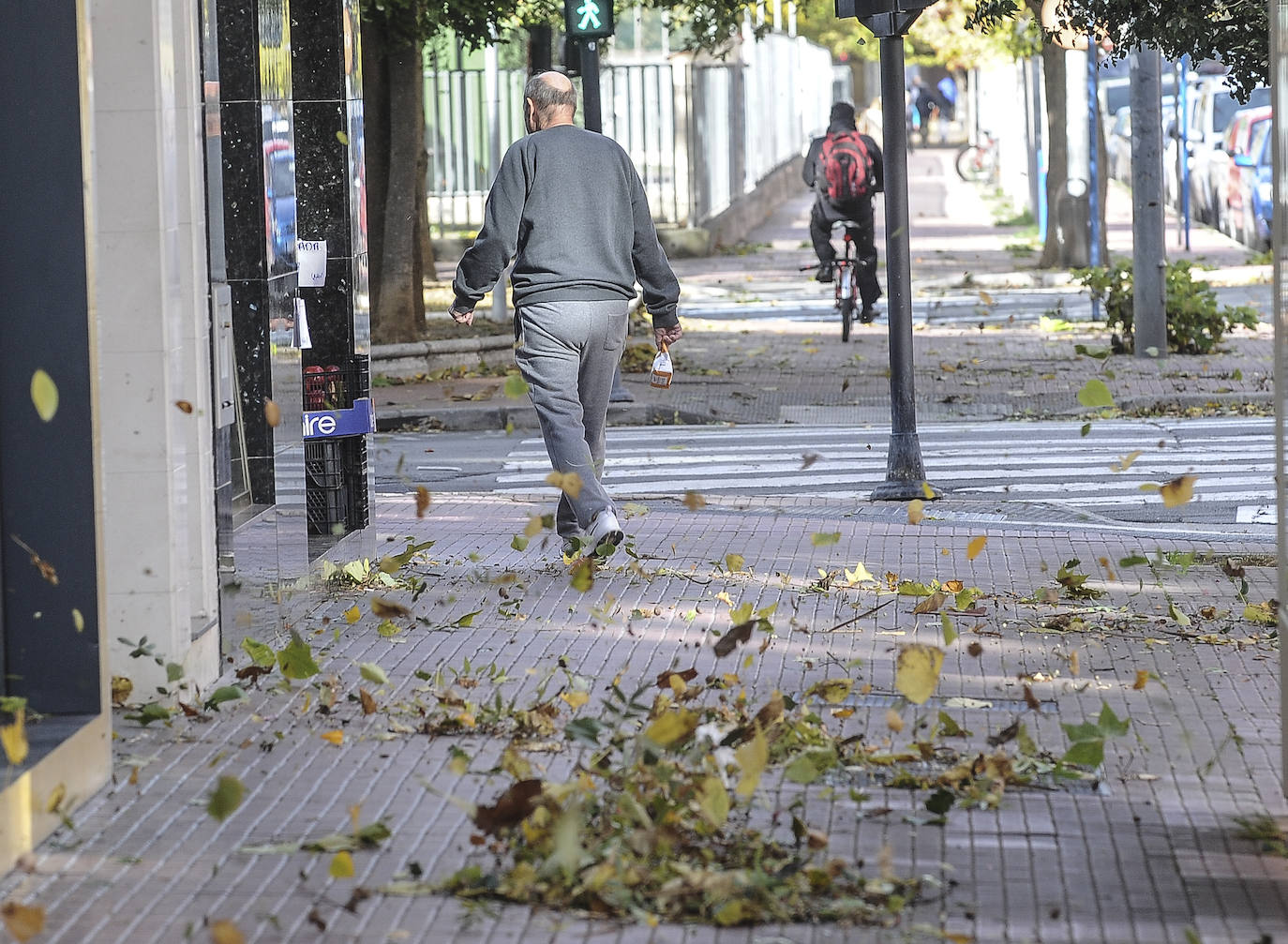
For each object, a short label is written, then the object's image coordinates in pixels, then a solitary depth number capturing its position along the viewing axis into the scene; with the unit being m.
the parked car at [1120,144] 80.81
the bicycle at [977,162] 110.31
